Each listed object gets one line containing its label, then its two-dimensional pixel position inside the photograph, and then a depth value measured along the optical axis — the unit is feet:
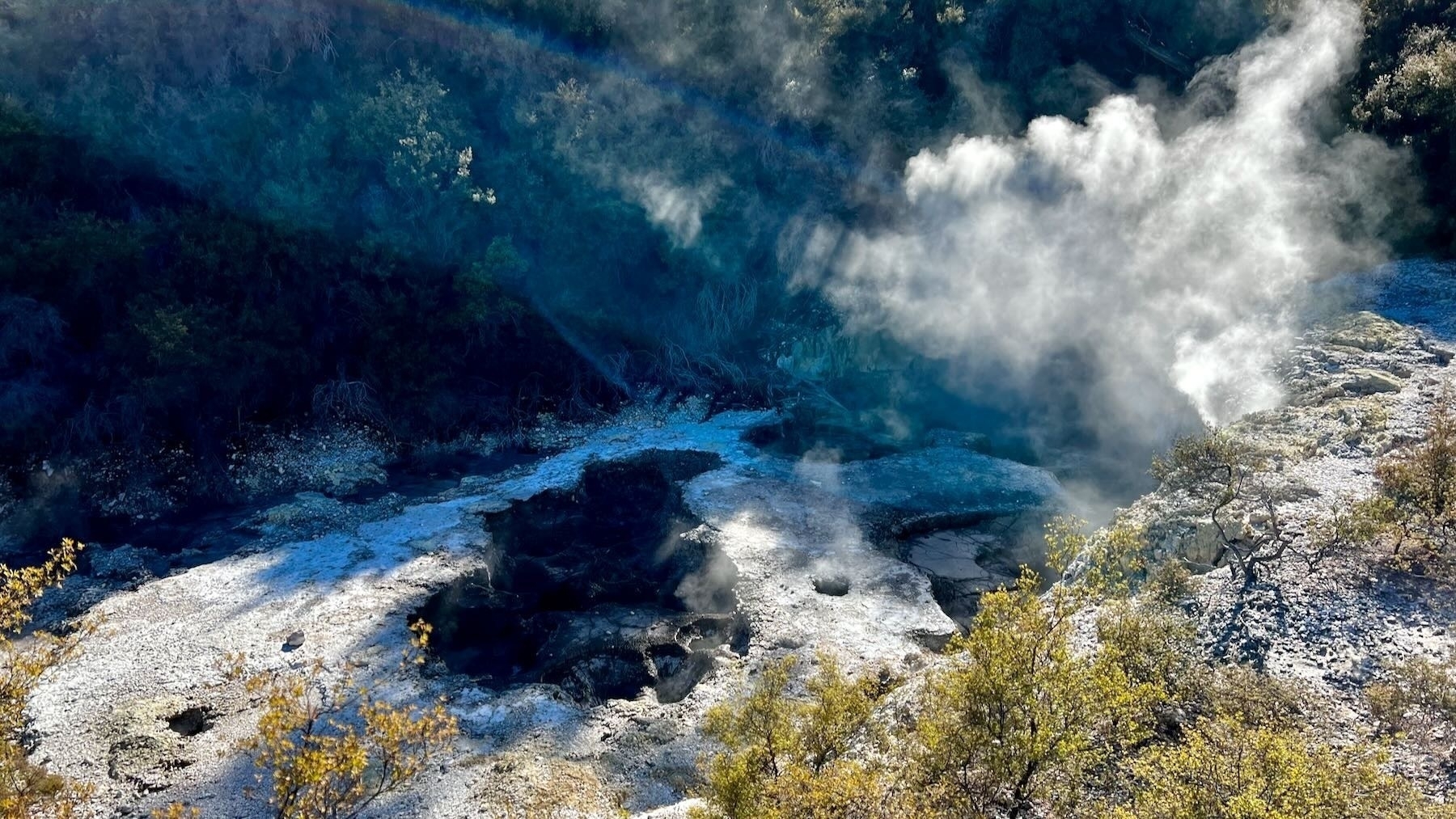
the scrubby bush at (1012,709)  26.91
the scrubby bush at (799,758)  25.84
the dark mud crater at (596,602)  50.90
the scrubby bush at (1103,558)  35.91
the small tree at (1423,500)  43.47
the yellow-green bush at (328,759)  25.55
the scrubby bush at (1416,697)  33.86
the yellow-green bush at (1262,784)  23.93
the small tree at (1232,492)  46.20
